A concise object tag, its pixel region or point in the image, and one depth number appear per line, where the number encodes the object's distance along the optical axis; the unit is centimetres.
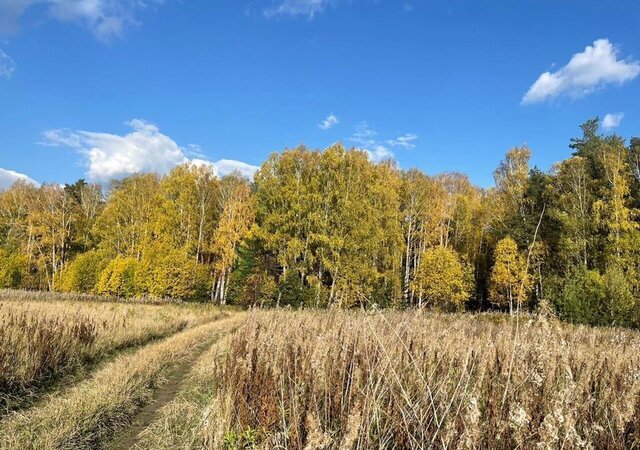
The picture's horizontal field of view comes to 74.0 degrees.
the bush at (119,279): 3894
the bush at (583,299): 2359
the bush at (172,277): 3747
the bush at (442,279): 3619
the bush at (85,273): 4188
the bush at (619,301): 2244
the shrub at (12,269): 4275
